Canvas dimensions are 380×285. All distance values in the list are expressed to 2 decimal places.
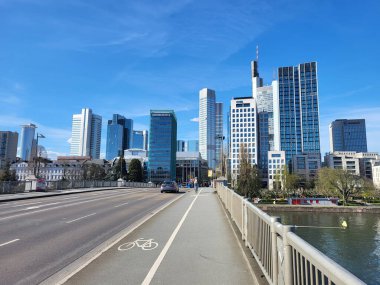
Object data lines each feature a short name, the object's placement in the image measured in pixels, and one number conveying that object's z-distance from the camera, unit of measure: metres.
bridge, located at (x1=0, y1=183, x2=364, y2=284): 4.14
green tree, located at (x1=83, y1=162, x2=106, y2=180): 118.82
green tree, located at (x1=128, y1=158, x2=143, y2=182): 131.88
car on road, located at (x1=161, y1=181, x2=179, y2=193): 41.06
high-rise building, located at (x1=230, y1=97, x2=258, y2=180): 179.00
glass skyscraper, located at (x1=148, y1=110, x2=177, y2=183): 173.88
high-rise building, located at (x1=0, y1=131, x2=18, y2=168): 162.62
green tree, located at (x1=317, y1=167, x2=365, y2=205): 74.62
